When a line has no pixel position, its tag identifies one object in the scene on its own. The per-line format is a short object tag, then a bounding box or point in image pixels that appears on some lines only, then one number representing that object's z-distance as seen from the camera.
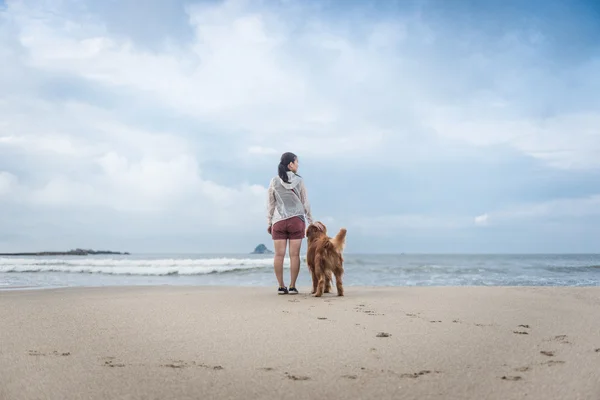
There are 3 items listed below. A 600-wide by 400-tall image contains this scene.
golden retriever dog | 6.46
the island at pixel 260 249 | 98.37
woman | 6.88
